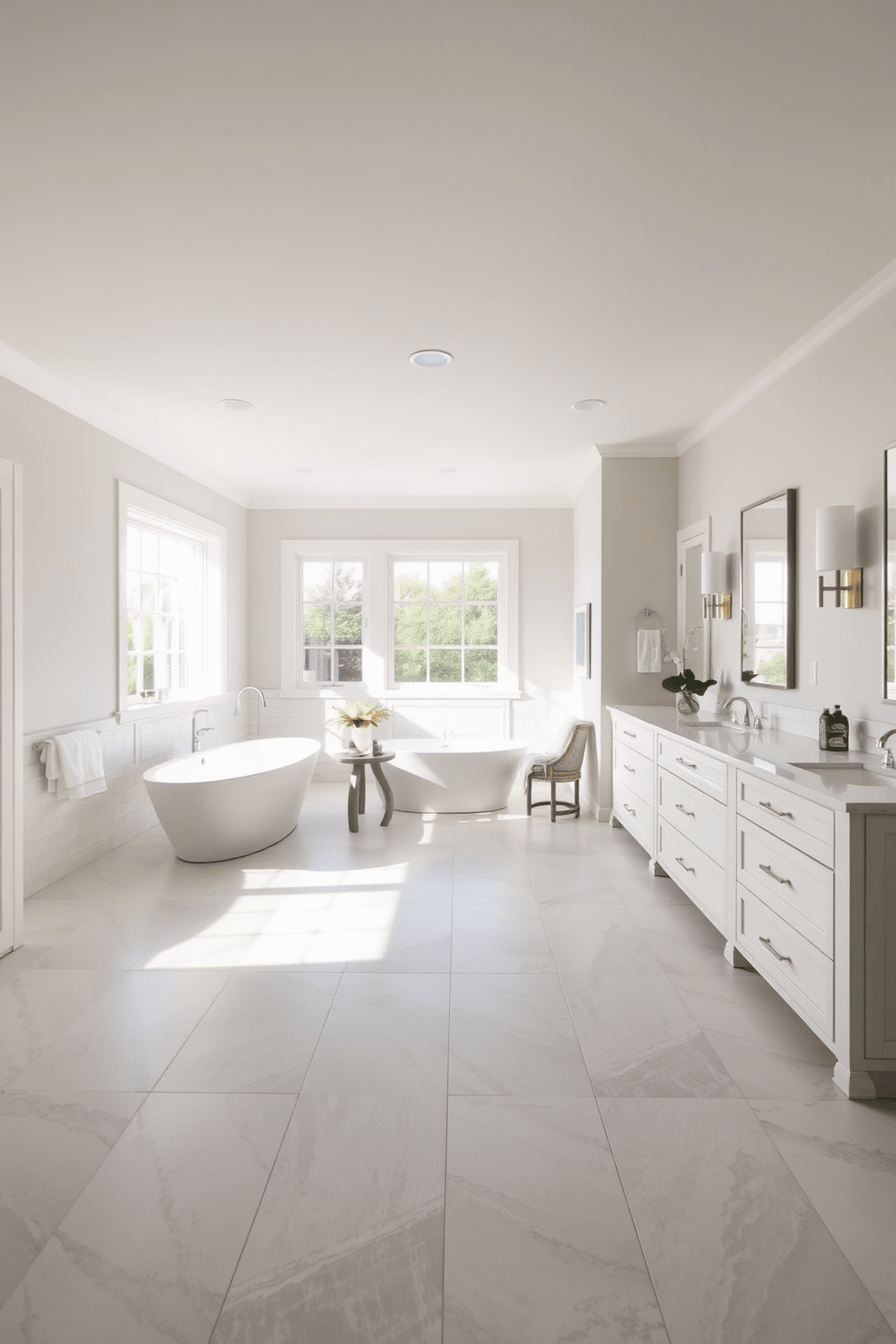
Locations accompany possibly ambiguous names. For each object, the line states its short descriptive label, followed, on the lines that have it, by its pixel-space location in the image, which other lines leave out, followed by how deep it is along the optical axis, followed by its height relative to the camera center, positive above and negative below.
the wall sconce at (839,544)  2.92 +0.45
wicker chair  5.48 -0.78
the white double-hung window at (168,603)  5.04 +0.42
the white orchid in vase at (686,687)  4.43 -0.17
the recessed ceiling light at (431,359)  3.60 +1.47
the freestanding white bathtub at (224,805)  4.21 -0.87
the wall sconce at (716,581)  4.38 +0.47
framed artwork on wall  5.86 +0.15
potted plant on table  5.42 -0.43
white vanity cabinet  2.04 -0.73
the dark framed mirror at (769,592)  3.57 +0.34
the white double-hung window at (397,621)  7.07 +0.36
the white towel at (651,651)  5.11 +0.05
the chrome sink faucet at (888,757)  2.58 -0.34
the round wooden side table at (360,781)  5.20 -0.89
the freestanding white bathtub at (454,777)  5.63 -0.90
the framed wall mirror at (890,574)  2.75 +0.32
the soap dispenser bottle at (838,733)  2.95 -0.29
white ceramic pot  5.56 -0.63
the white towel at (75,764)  3.88 -0.56
